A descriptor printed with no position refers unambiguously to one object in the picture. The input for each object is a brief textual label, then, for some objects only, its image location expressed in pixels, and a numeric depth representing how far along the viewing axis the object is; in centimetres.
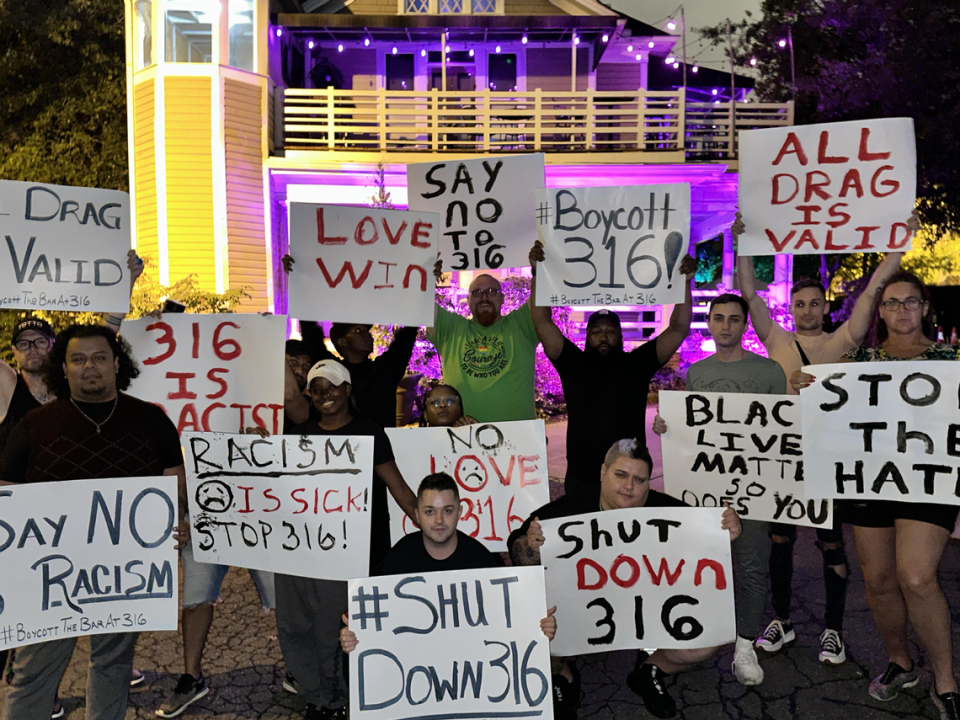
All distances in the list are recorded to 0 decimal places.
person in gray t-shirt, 399
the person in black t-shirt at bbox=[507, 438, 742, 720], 355
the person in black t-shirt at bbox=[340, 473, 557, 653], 328
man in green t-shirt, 448
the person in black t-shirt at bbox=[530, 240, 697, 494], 425
